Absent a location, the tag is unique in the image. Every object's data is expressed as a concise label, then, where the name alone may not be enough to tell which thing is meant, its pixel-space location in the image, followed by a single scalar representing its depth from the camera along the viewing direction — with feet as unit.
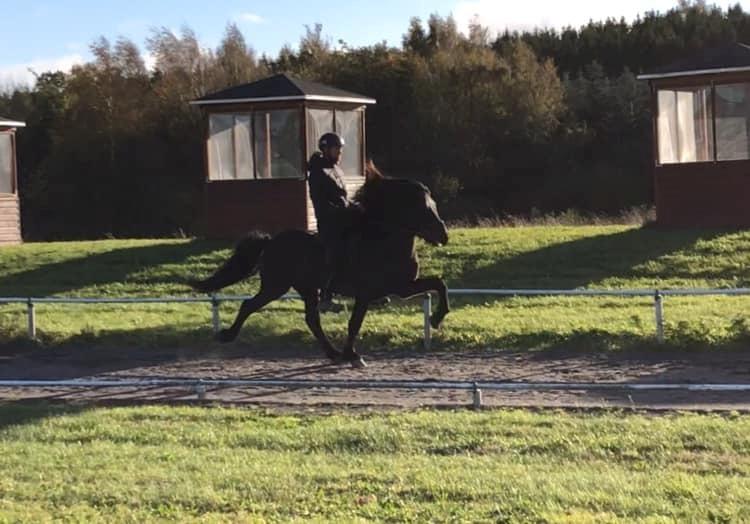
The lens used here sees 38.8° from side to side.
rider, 36.35
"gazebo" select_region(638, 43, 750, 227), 73.92
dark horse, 35.39
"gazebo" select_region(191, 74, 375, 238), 81.15
